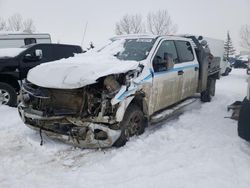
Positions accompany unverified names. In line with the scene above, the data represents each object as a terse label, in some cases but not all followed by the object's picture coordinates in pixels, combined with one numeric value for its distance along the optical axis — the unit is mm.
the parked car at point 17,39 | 13664
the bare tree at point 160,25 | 45094
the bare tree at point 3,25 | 45062
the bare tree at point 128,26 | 45750
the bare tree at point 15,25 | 47403
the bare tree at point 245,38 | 48125
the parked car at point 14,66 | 7898
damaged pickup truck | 4656
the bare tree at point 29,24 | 48122
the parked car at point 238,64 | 28906
